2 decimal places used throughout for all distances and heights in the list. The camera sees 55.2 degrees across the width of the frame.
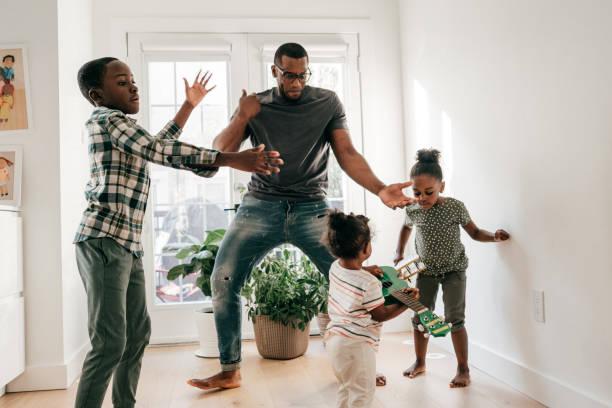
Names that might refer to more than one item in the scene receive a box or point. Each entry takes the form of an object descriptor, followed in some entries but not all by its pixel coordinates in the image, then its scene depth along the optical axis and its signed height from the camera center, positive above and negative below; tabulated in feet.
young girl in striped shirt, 5.52 -0.99
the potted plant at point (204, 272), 10.39 -1.00
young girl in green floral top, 8.44 -0.47
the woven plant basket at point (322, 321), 10.90 -2.07
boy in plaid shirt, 5.36 +0.06
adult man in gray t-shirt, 7.76 +0.42
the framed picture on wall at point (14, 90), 8.85 +2.00
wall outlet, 7.45 -1.27
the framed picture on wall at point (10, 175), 8.64 +0.69
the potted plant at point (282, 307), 10.30 -1.65
